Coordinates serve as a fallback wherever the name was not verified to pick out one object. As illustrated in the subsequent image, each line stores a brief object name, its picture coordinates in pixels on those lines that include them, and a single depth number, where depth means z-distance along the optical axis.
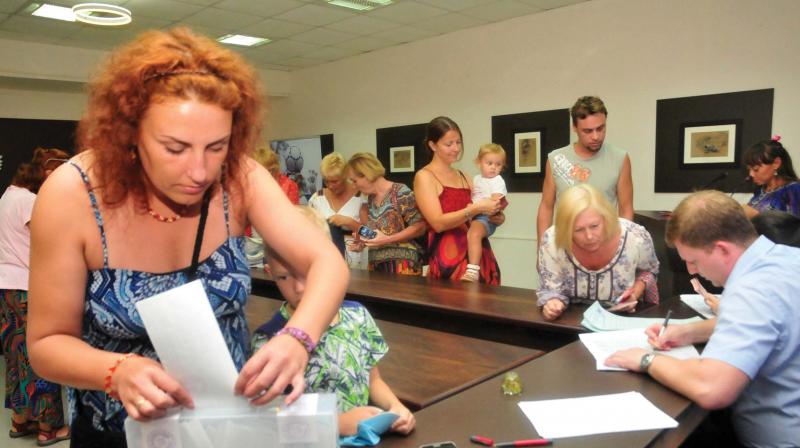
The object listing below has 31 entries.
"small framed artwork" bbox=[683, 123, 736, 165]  4.54
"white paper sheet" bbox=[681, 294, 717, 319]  2.17
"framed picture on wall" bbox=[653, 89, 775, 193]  4.41
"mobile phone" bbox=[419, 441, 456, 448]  1.16
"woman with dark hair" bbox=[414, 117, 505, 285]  3.33
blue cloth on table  1.16
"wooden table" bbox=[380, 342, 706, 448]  1.22
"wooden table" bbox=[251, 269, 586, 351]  2.28
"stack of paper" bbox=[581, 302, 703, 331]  2.07
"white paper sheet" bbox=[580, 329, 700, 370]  1.72
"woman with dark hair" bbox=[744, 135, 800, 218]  3.62
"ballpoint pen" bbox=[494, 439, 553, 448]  1.19
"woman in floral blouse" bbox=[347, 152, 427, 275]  3.69
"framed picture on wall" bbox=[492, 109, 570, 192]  5.52
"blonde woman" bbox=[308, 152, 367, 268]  4.21
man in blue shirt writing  1.38
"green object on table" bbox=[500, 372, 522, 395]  1.49
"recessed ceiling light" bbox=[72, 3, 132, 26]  4.20
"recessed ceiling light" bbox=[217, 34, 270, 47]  6.34
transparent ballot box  0.77
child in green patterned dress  1.36
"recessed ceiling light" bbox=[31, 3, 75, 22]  5.07
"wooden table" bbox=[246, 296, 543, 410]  1.65
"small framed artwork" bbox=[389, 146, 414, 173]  6.93
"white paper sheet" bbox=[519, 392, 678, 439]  1.25
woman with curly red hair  0.81
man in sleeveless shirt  3.21
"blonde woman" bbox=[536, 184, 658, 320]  2.34
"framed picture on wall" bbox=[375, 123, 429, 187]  6.80
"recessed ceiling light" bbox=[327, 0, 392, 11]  5.16
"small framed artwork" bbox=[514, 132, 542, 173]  5.68
